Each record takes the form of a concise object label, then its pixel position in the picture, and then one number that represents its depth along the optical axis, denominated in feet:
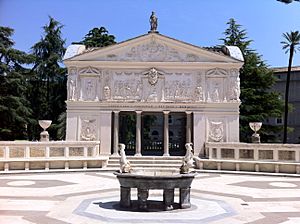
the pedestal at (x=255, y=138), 78.69
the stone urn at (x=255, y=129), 78.74
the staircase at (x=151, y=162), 76.06
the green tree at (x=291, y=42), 137.18
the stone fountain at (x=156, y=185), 33.92
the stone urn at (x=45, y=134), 79.47
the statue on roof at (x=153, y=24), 89.29
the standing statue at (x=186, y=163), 36.29
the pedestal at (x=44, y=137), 79.57
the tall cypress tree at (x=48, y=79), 138.00
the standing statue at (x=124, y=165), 36.55
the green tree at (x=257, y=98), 121.80
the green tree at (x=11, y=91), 117.80
